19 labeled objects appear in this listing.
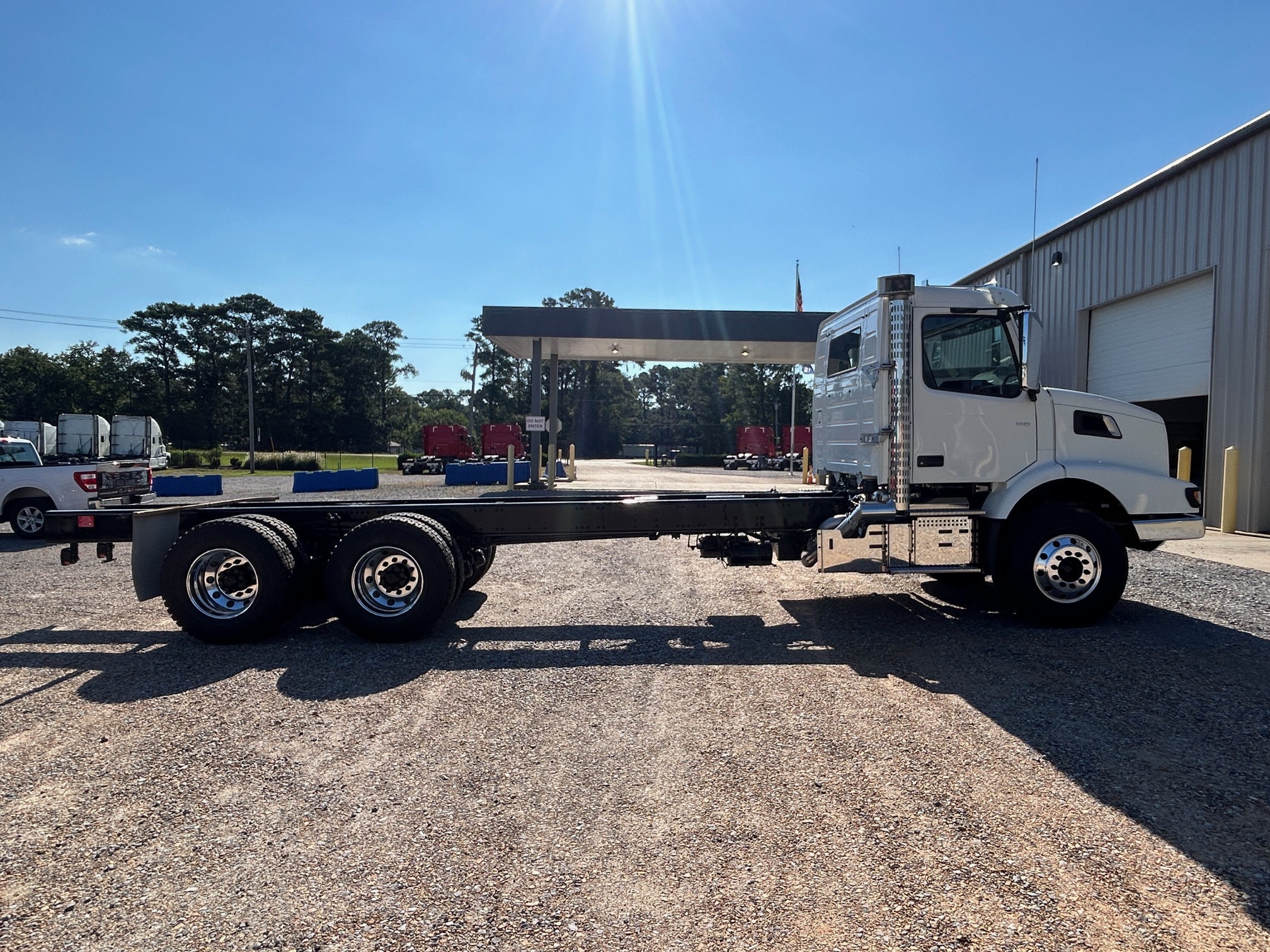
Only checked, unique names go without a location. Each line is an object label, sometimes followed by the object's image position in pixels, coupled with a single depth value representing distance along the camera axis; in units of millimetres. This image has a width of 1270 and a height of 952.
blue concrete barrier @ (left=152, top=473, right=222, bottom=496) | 18000
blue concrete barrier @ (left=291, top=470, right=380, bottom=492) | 16969
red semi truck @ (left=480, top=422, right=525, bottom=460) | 38719
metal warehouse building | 12547
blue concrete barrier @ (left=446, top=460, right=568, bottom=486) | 24422
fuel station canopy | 20219
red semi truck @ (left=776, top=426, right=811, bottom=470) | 43062
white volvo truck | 6270
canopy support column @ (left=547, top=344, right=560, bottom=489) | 22094
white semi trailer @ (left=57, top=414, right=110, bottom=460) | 27328
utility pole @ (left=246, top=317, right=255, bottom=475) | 41812
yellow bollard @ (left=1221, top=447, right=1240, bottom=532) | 12812
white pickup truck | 12883
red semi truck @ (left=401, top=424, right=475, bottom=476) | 37844
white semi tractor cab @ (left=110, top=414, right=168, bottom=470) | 31094
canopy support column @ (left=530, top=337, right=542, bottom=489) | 21391
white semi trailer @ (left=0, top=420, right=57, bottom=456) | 32562
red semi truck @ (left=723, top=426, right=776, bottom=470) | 46031
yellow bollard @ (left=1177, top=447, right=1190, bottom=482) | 11609
